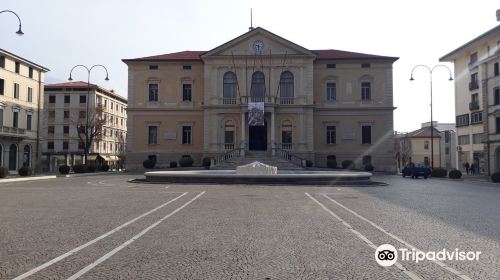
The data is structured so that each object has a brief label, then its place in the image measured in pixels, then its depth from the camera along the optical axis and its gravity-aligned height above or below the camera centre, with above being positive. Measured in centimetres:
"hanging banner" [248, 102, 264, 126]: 4784 +432
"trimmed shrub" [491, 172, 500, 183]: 3331 -157
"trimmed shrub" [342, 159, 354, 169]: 4862 -90
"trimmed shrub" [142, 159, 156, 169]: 5047 -99
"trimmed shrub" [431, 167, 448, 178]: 4153 -157
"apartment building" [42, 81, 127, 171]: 8519 +771
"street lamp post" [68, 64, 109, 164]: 4241 +486
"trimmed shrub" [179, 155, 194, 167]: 4768 -71
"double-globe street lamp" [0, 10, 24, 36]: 2787 +771
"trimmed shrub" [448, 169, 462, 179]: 3853 -155
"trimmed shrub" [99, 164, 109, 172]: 4929 -142
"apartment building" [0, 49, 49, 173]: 4900 +529
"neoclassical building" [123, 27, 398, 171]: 5122 +620
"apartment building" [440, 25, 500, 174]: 4788 +684
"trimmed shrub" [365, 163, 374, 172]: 4762 -130
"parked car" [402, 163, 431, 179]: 3909 -131
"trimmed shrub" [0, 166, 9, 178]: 3388 -131
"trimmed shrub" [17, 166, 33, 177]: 3841 -139
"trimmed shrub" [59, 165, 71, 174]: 4194 -131
